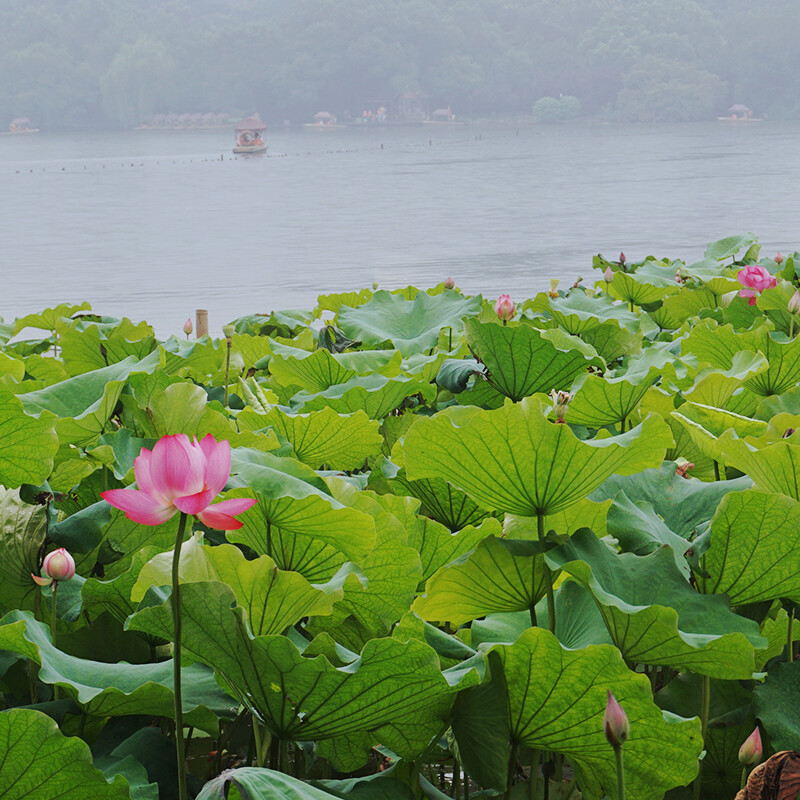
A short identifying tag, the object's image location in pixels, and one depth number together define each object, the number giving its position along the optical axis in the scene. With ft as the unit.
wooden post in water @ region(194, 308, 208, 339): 35.54
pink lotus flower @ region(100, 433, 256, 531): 9.82
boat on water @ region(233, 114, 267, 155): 526.04
